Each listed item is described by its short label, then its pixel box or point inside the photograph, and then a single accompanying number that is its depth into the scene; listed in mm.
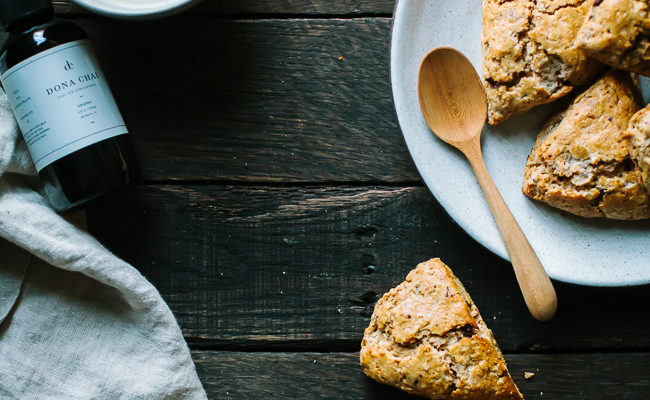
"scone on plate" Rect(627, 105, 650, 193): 581
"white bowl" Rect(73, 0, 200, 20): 599
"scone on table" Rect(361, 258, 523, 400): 610
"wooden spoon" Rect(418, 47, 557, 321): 623
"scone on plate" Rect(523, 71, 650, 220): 599
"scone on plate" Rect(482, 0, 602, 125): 601
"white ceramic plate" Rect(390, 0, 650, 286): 626
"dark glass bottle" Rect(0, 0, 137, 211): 609
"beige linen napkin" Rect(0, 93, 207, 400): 631
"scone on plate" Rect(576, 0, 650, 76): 573
